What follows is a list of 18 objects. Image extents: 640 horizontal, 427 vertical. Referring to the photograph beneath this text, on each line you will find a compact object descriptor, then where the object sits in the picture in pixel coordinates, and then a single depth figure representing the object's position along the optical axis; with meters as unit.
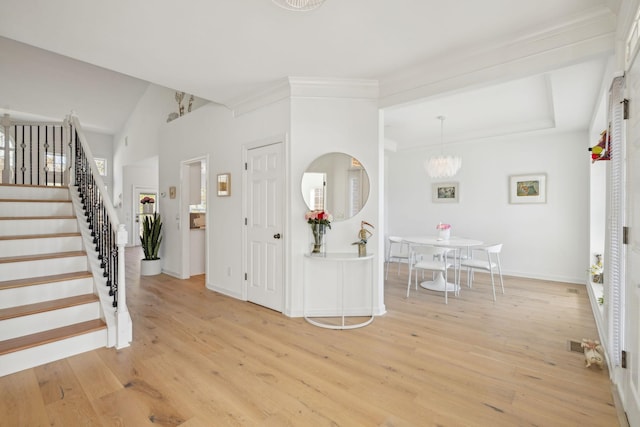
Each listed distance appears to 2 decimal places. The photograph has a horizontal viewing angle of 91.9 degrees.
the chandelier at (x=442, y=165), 4.80
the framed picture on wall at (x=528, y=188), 5.05
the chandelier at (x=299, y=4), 1.86
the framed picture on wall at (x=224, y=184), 4.20
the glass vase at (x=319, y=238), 3.28
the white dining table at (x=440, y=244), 4.21
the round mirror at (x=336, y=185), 3.40
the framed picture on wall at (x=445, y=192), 5.93
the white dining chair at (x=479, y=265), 4.06
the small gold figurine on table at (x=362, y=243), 3.26
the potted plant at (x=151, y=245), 5.38
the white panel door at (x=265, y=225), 3.57
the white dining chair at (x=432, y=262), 4.12
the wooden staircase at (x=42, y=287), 2.31
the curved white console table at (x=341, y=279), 3.10
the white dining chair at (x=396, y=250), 6.38
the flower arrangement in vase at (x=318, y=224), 3.21
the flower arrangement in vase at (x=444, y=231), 4.66
